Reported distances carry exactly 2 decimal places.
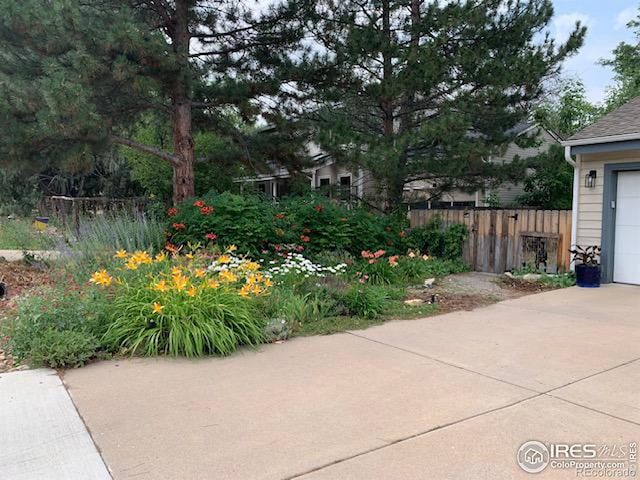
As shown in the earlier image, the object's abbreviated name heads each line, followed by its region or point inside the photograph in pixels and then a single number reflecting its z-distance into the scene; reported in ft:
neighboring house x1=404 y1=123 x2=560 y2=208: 55.52
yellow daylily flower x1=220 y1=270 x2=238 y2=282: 17.66
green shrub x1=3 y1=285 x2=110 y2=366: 14.55
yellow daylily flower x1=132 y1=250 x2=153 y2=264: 18.52
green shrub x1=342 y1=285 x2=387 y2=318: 20.48
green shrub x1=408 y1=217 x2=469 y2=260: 34.47
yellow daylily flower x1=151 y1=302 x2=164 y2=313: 15.59
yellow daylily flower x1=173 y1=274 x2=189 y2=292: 16.40
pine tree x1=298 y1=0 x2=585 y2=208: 32.68
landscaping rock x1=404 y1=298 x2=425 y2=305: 22.95
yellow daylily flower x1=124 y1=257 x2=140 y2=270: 17.81
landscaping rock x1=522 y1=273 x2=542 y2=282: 28.71
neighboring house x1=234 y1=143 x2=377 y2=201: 40.11
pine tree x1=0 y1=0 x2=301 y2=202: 25.75
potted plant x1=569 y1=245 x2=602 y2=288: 27.35
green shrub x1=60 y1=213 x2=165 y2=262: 24.81
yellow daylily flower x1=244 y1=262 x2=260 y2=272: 19.99
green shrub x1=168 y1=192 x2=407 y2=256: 27.76
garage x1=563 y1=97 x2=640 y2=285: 27.40
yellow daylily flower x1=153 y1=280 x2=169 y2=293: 16.19
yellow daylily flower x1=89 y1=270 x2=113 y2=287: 16.88
